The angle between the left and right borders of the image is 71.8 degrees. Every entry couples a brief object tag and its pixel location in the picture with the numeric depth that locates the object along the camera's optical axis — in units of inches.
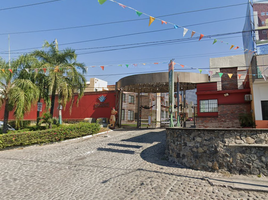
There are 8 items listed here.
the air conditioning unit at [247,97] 477.0
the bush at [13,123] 793.6
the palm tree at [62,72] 522.0
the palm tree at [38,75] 510.2
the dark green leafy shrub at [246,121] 454.0
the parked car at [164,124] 781.3
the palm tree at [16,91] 450.9
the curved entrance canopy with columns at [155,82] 593.0
